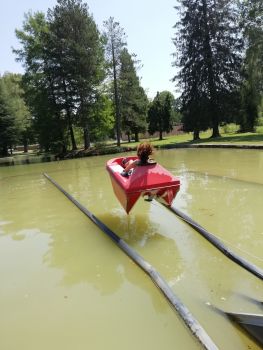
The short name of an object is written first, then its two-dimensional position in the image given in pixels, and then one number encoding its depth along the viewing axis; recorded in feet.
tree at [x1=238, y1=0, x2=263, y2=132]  92.68
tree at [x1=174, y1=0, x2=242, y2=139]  102.37
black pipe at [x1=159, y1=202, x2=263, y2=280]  14.69
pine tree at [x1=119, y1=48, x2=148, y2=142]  119.40
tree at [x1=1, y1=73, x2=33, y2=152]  138.41
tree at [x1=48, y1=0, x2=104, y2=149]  102.99
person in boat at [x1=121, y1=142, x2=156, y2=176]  23.49
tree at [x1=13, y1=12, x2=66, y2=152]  109.29
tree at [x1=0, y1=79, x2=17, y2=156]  134.98
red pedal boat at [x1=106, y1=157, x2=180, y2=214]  21.90
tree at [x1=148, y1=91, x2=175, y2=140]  156.97
